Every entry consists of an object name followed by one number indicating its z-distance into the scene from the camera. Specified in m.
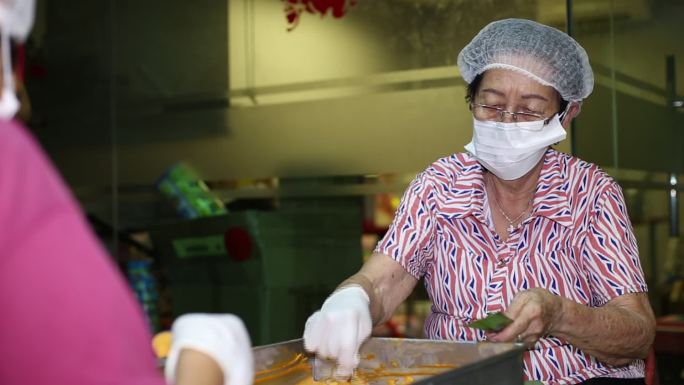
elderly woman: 1.94
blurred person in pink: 0.59
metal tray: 1.31
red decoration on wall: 3.62
